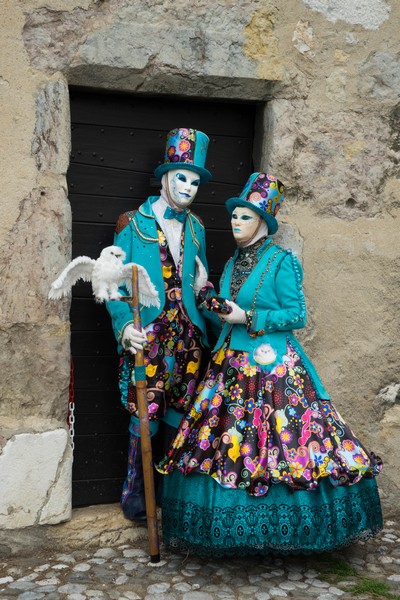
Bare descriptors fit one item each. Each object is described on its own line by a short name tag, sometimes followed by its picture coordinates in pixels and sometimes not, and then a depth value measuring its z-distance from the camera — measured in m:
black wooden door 4.14
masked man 3.93
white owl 3.59
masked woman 3.54
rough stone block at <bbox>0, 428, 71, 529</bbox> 3.84
